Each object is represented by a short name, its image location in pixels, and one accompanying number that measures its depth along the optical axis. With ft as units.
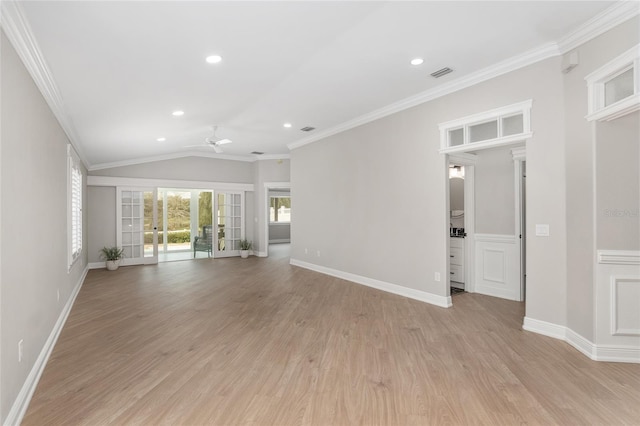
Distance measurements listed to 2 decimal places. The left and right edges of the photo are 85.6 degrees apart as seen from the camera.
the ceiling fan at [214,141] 21.61
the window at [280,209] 48.24
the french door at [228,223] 33.06
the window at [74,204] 15.90
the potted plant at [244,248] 33.01
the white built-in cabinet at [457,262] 19.01
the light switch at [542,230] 12.16
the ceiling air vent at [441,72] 13.60
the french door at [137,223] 28.43
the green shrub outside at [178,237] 44.06
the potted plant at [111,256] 26.50
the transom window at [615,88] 9.04
